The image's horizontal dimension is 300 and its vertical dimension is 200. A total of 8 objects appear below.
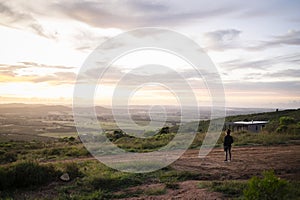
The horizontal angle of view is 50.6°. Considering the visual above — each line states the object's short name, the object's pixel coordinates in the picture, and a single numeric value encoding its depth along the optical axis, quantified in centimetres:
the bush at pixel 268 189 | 641
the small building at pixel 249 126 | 3507
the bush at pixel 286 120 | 3268
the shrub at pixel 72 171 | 1166
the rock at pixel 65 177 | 1116
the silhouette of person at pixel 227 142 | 1497
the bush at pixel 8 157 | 1797
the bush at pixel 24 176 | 1040
